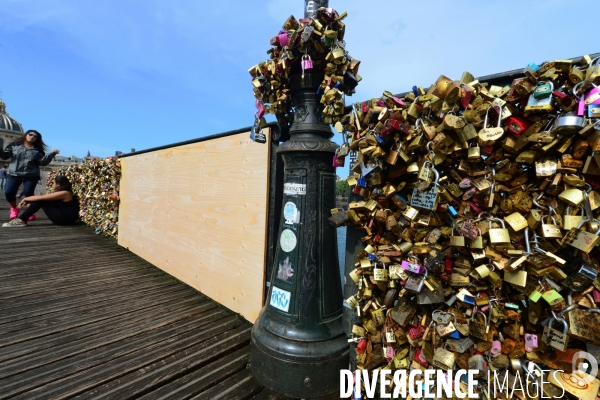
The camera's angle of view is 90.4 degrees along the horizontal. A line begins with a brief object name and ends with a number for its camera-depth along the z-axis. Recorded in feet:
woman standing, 21.65
